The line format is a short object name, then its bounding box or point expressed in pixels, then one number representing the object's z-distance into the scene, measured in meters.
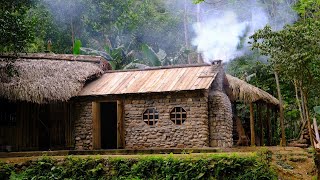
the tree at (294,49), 12.35
